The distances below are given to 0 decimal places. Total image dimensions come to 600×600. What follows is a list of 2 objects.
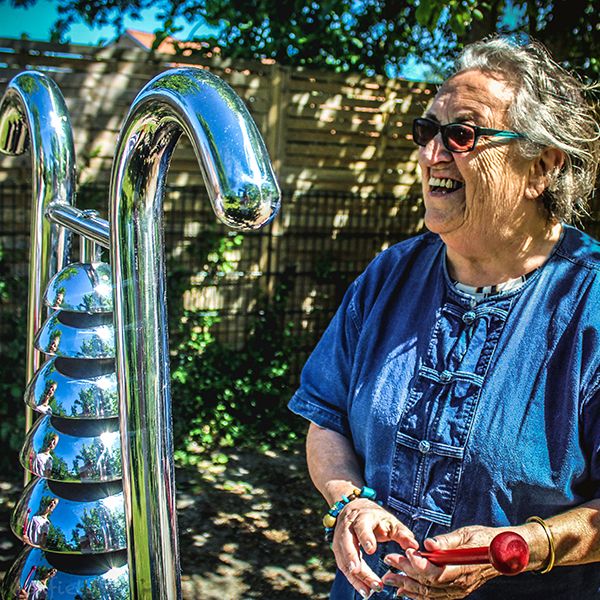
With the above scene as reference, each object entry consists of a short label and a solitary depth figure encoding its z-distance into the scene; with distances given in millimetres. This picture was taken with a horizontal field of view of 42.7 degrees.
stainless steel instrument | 574
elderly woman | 1578
